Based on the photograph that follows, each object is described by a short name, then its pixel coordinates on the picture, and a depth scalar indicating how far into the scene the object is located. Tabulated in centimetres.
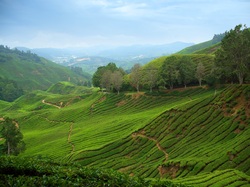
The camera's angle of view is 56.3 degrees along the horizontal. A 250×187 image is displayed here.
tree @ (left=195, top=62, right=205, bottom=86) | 11150
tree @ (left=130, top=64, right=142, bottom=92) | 12994
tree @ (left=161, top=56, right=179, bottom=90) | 11599
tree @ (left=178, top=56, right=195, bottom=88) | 11531
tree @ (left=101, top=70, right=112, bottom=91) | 14366
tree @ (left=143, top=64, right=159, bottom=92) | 12194
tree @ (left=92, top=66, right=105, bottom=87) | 15912
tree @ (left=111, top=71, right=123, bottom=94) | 13588
